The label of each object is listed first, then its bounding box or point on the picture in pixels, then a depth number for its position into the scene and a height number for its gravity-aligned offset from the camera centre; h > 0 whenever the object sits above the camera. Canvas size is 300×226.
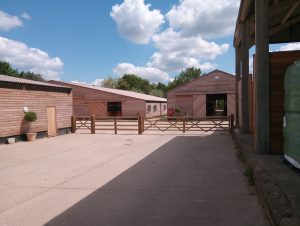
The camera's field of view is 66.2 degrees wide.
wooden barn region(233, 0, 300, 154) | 5.97 +0.63
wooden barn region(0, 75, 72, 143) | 11.64 +0.34
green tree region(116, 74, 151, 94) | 73.11 +9.67
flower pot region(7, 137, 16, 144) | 11.65 -1.40
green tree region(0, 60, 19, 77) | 41.28 +8.16
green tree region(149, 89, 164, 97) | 65.53 +5.38
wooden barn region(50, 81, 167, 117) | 27.72 +1.11
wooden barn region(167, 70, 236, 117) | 25.33 +2.09
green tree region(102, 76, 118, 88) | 72.02 +9.46
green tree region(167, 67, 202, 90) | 82.28 +13.20
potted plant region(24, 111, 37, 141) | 12.55 -0.35
